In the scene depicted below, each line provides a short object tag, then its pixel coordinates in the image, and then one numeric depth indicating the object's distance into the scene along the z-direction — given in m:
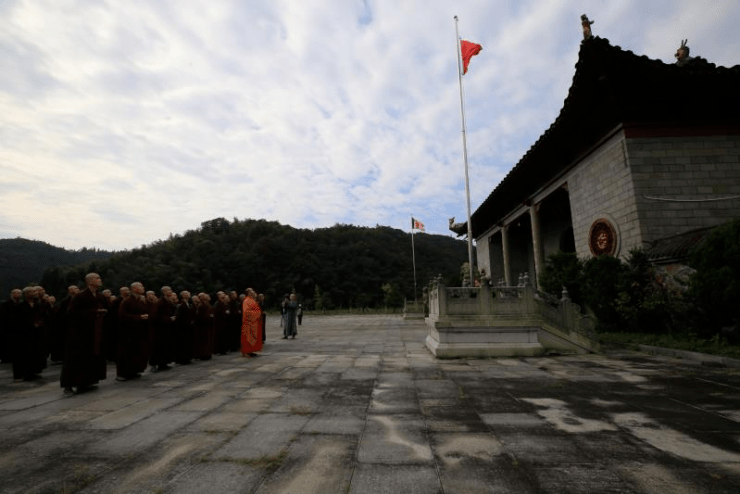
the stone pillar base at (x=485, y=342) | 7.88
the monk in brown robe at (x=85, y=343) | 5.22
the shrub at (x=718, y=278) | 6.62
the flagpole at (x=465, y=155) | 13.00
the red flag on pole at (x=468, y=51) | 13.52
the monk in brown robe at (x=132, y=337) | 6.23
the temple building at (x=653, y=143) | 9.26
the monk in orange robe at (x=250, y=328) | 8.81
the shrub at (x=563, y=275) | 11.73
